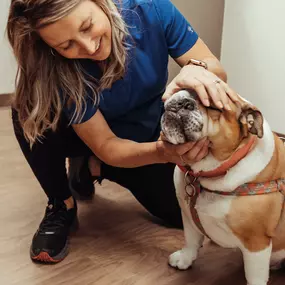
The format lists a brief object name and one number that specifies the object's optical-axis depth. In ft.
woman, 3.66
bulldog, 3.34
